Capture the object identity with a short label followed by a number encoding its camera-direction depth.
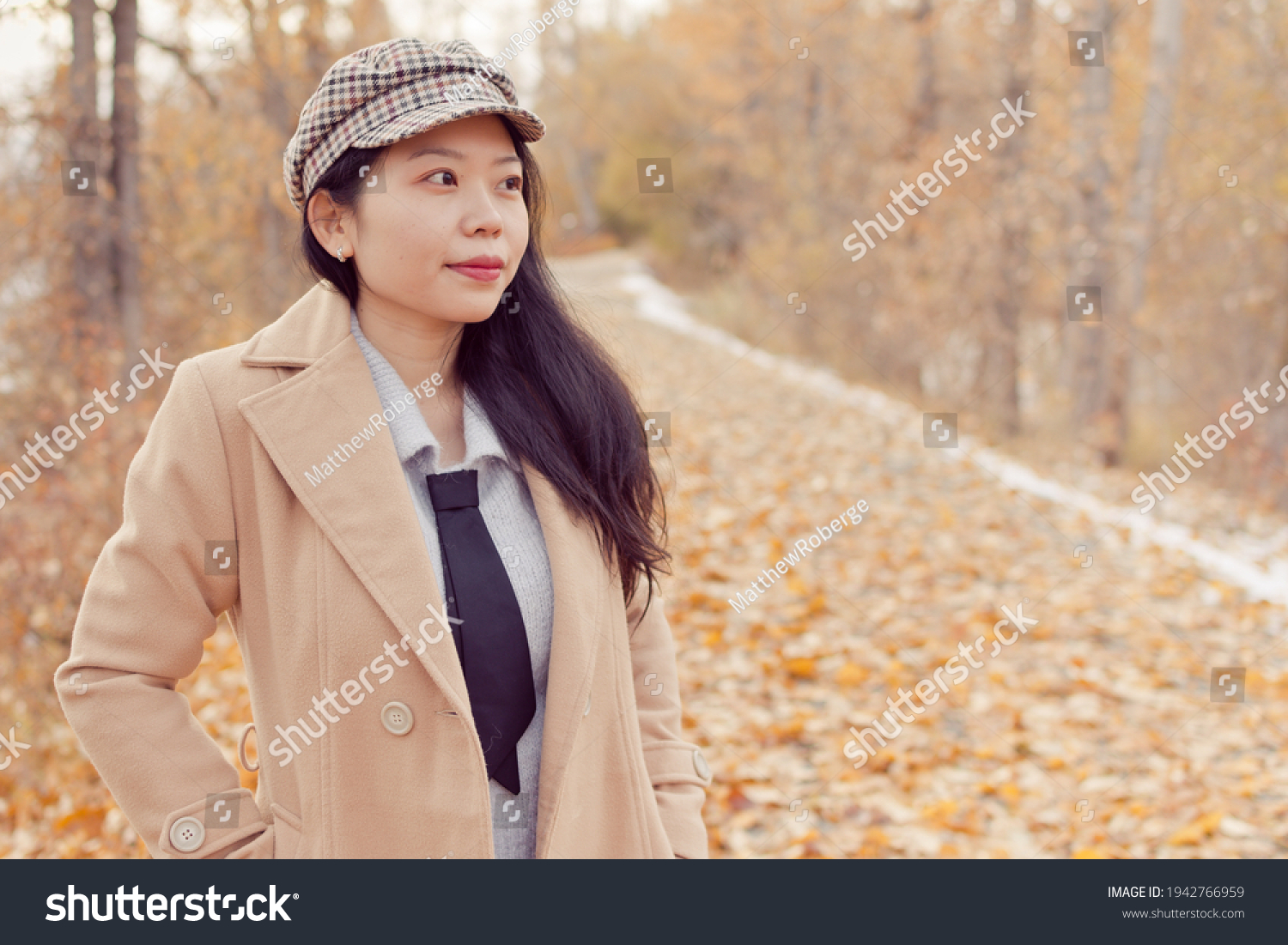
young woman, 1.47
